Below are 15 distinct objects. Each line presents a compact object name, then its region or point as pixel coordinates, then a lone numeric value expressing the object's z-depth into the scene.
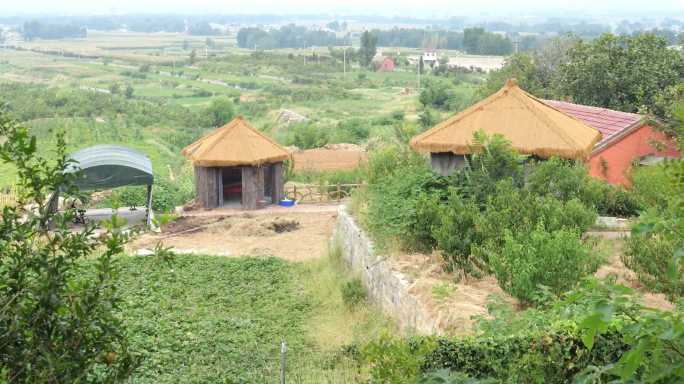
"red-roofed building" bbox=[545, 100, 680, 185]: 20.00
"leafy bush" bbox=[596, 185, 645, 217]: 16.83
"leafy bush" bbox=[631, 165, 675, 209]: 12.88
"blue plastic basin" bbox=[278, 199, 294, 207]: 23.34
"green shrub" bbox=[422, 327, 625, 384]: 7.47
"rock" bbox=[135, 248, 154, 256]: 17.60
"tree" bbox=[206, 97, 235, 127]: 66.69
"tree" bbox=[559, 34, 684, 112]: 28.14
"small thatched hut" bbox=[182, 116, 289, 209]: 21.88
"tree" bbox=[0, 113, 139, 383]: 4.53
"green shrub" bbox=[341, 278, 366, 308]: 13.49
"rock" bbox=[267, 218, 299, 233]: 20.77
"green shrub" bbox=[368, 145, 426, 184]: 16.11
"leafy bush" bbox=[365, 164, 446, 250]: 12.72
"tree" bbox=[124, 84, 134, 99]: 85.94
